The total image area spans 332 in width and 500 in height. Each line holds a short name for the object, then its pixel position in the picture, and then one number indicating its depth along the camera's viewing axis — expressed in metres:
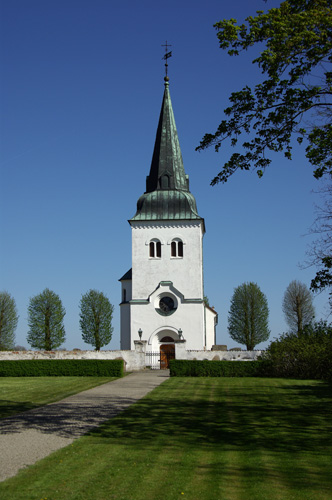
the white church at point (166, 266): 41.72
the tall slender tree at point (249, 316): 62.84
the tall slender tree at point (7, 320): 58.31
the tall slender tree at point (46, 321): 56.09
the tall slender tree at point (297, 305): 62.07
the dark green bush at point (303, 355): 25.95
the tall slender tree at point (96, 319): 58.62
